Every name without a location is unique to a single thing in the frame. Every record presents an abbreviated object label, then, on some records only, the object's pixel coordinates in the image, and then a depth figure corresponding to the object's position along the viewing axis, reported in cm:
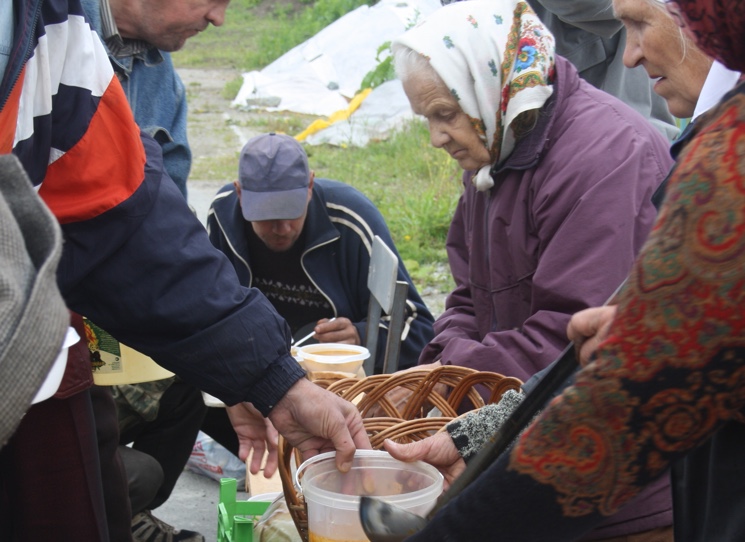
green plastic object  245
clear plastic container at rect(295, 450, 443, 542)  160
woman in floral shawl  97
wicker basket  195
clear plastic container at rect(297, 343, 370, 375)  285
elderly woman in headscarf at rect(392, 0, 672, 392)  232
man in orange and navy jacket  179
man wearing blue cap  374
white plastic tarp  1182
